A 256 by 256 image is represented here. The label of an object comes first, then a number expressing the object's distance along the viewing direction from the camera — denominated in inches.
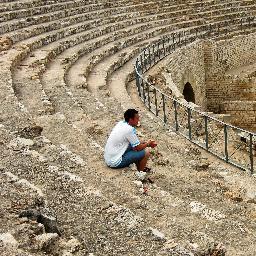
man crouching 289.3
